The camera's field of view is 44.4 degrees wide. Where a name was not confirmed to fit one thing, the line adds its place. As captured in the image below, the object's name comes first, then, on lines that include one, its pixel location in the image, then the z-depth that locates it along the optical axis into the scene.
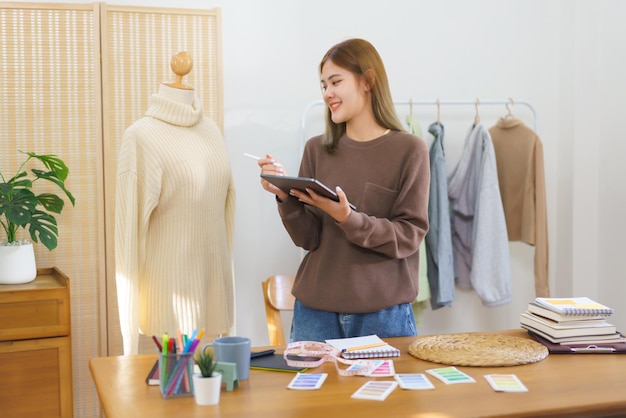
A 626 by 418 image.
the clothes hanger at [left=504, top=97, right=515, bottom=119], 4.03
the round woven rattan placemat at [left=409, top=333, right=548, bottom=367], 2.03
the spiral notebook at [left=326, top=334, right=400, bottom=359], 2.07
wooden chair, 3.38
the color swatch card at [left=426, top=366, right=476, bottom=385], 1.87
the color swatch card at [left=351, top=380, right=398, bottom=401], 1.75
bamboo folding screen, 3.36
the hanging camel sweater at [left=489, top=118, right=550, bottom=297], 3.91
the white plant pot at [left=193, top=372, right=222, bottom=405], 1.69
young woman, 2.34
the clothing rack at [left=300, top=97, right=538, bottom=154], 3.94
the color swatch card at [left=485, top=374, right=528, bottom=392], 1.80
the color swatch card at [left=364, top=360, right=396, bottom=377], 1.92
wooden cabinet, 3.05
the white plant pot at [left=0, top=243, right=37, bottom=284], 3.13
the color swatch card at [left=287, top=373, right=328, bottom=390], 1.82
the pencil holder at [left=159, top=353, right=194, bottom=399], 1.74
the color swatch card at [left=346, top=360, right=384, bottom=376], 1.94
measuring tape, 1.96
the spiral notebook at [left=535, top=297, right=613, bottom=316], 2.26
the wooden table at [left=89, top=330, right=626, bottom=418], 1.65
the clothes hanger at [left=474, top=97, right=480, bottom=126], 4.00
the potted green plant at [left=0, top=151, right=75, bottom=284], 3.10
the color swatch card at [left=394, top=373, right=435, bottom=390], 1.82
